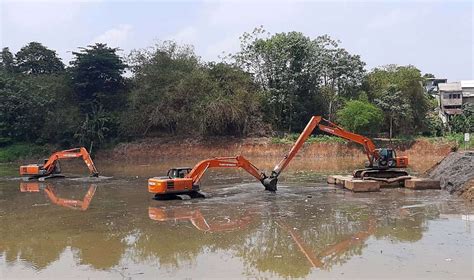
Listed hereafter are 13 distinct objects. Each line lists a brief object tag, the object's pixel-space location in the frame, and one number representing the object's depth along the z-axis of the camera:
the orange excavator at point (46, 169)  27.91
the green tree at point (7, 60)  51.81
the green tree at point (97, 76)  43.88
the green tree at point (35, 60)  52.38
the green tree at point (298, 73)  45.38
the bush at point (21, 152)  42.84
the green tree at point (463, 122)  46.97
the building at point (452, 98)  58.25
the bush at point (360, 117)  41.19
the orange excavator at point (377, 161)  22.08
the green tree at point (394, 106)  43.66
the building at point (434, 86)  64.28
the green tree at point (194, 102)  42.84
